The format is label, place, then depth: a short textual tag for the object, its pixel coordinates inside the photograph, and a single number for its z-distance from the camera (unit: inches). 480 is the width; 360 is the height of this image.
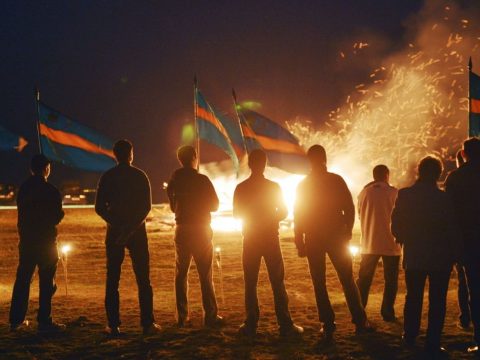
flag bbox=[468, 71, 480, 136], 414.0
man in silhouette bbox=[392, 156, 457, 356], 227.8
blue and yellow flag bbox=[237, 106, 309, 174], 444.1
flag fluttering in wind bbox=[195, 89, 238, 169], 542.0
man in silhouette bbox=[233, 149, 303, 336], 264.7
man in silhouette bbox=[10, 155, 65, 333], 277.4
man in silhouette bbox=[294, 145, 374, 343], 254.8
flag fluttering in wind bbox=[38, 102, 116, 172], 438.6
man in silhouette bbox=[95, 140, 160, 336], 264.7
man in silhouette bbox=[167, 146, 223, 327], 275.1
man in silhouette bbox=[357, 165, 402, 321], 293.3
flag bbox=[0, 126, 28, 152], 395.2
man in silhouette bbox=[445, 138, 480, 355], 233.3
